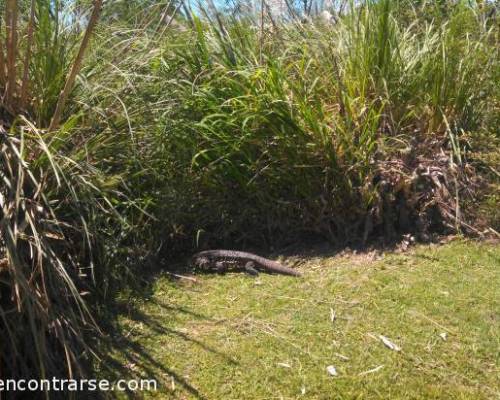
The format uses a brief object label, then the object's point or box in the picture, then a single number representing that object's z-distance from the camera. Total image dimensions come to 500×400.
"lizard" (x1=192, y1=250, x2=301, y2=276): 5.61
